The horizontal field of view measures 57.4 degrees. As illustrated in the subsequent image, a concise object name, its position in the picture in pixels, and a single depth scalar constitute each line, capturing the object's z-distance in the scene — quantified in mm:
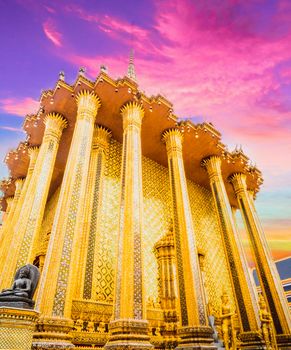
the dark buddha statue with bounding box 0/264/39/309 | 4383
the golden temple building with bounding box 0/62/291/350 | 6285
